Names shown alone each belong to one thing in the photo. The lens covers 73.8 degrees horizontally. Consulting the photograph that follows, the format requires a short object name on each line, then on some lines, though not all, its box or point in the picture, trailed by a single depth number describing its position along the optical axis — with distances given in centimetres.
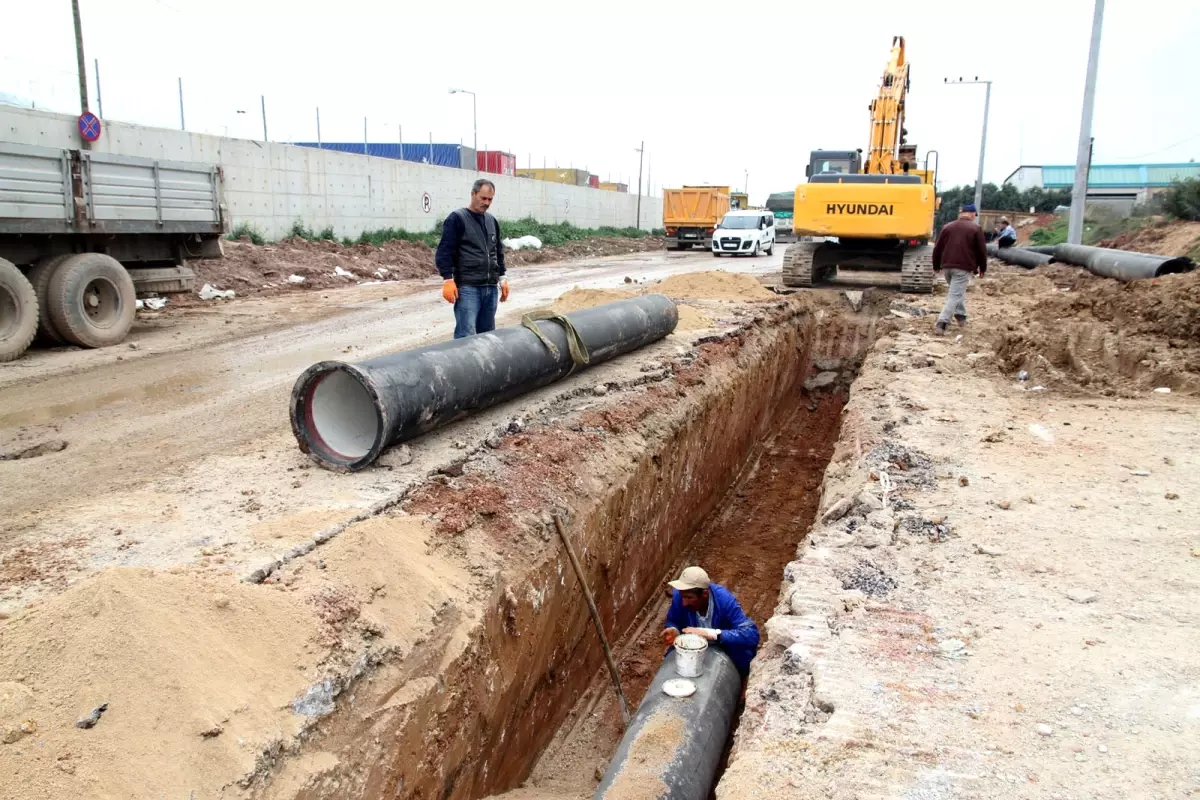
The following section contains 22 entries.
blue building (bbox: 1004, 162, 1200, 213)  5756
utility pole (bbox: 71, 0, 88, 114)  1555
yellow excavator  1367
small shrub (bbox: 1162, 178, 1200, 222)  2288
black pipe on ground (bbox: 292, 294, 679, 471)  484
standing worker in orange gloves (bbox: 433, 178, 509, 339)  664
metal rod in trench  502
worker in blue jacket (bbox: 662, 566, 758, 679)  471
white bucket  438
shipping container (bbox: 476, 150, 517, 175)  3747
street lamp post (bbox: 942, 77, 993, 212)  3191
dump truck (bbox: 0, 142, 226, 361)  835
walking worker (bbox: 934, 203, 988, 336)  989
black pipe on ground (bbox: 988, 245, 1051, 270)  1995
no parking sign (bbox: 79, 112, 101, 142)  1382
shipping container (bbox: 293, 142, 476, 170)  3416
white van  2709
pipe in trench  367
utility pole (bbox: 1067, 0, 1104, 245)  1633
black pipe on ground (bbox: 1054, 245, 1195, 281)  1166
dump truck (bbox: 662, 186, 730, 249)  3138
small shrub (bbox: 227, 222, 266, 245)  1703
